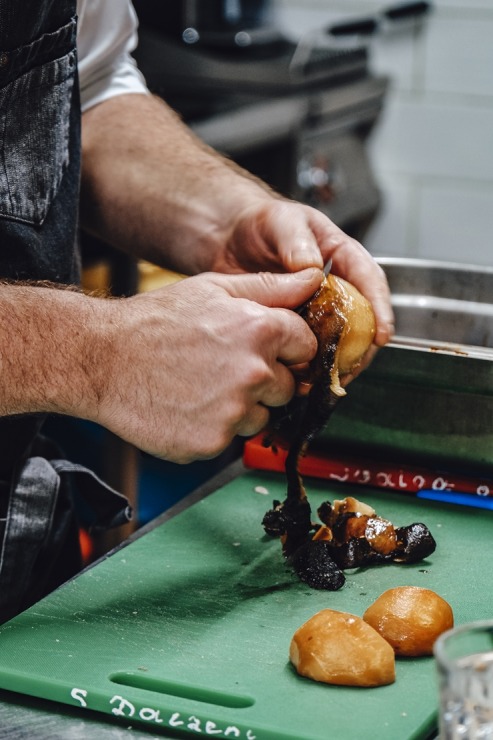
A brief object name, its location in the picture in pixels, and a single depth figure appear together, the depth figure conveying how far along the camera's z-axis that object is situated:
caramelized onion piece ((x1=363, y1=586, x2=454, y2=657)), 0.85
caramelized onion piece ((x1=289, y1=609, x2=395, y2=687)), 0.81
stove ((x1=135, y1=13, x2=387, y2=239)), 1.92
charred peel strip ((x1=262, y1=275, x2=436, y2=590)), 0.95
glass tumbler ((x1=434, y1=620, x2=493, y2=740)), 0.68
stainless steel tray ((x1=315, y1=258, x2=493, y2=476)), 1.02
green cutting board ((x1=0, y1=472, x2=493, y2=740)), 0.80
